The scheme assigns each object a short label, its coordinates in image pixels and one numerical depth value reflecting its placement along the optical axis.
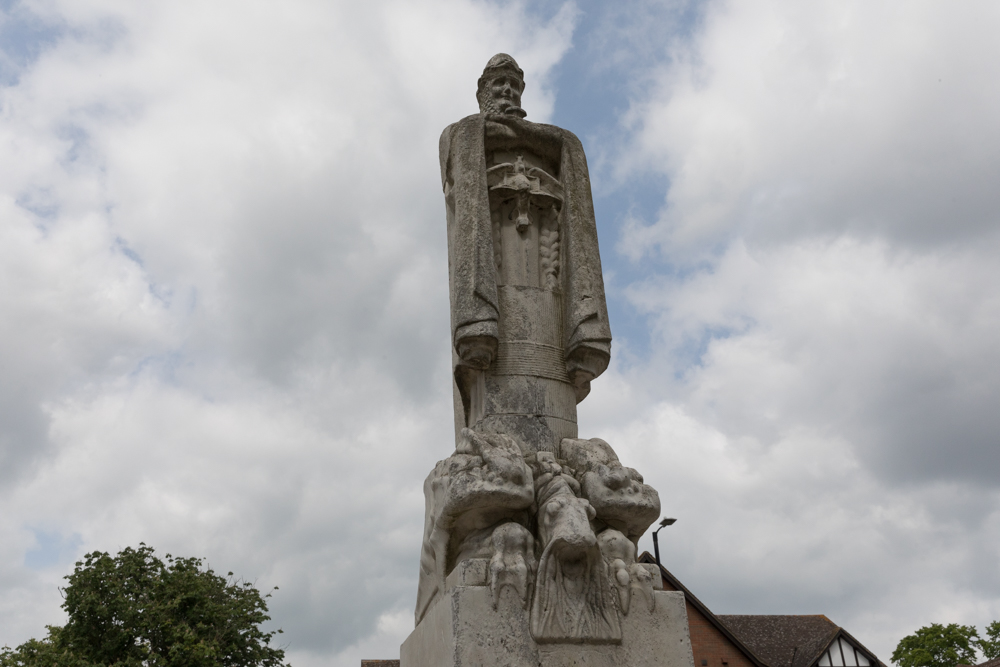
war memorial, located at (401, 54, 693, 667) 4.79
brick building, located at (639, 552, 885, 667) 27.66
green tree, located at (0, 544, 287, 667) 20.31
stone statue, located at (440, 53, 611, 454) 6.03
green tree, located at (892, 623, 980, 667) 32.06
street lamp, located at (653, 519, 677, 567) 17.81
